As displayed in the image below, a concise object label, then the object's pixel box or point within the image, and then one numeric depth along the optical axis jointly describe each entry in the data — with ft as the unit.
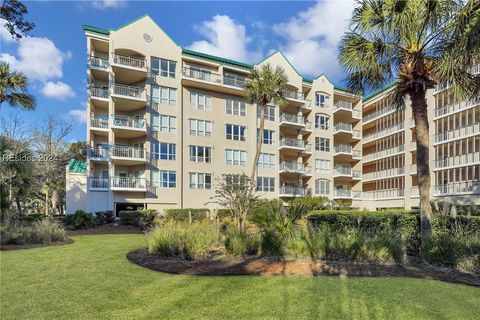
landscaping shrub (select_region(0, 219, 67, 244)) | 48.70
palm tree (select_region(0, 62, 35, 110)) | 76.07
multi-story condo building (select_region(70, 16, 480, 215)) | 111.24
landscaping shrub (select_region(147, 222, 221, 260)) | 34.09
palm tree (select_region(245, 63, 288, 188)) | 108.68
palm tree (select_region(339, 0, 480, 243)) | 39.42
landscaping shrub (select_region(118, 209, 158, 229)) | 91.91
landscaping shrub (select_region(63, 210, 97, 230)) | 81.41
